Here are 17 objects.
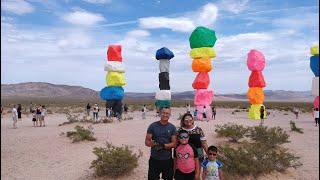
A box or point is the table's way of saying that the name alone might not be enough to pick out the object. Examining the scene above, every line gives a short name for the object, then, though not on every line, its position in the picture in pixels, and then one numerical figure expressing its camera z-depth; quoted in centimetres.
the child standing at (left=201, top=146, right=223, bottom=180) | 373
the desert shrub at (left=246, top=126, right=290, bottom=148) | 810
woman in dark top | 378
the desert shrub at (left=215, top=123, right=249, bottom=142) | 864
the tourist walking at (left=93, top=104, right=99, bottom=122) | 1557
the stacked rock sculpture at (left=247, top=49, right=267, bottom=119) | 1609
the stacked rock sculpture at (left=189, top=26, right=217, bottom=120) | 1469
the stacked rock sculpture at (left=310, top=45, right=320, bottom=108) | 1514
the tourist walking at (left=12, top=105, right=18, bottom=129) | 1310
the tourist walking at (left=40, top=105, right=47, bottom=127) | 1361
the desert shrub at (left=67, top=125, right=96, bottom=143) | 899
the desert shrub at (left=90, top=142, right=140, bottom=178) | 594
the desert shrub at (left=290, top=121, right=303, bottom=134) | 1126
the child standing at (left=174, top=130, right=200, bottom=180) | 368
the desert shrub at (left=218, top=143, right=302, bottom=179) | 583
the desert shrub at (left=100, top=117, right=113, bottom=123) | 1379
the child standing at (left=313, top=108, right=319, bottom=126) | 1391
